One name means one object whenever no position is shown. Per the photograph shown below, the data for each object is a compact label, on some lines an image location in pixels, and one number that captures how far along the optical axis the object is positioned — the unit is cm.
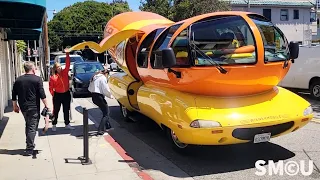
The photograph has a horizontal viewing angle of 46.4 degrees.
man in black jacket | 675
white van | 1313
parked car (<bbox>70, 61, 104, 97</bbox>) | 1650
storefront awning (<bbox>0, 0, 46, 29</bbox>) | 658
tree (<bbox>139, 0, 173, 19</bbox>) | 3752
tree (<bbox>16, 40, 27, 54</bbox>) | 2707
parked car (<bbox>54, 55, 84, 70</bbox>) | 2716
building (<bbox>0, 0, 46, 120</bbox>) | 697
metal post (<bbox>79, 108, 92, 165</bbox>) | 639
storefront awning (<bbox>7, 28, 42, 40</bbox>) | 1294
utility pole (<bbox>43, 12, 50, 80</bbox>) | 2531
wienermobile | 590
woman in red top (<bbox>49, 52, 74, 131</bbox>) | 881
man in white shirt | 859
